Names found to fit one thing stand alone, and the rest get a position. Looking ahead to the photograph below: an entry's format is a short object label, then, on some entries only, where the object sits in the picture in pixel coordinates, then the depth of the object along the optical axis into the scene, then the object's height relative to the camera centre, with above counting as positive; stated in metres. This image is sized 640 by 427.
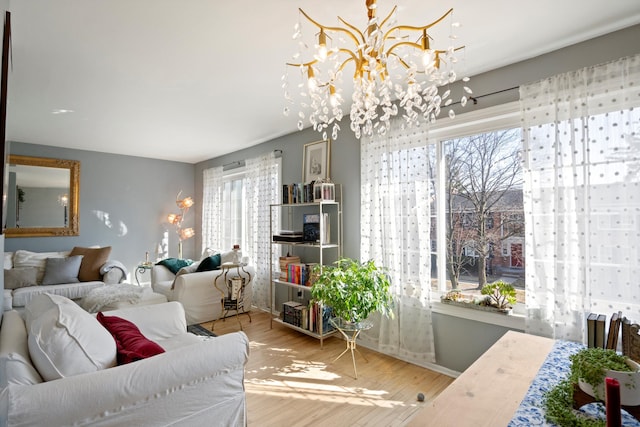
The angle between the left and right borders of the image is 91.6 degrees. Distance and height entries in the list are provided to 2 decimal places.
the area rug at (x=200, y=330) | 3.69 -1.31
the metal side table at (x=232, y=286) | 3.96 -0.83
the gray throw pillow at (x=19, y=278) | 3.90 -0.67
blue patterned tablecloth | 1.00 -0.65
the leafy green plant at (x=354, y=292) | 2.63 -0.59
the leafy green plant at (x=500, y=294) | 2.42 -0.57
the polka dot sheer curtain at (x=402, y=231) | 2.79 -0.09
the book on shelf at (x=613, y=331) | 1.34 -0.49
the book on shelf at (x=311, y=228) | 3.50 -0.06
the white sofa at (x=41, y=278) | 3.73 -0.77
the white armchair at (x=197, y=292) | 3.96 -0.91
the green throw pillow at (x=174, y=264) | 4.71 -0.62
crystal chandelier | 1.35 +0.71
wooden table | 1.02 -0.65
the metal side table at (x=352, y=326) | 2.68 -0.90
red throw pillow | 1.52 -0.63
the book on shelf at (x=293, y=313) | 3.57 -1.06
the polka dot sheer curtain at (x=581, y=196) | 1.88 +0.16
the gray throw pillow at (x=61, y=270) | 4.14 -0.63
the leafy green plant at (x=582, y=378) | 0.97 -0.52
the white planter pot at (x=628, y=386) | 0.95 -0.51
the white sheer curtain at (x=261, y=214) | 4.51 +0.14
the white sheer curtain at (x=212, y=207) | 5.69 +0.31
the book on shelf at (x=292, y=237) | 3.66 -0.17
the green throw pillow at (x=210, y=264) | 4.44 -0.58
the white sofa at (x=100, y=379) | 1.10 -0.63
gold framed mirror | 4.59 +0.42
